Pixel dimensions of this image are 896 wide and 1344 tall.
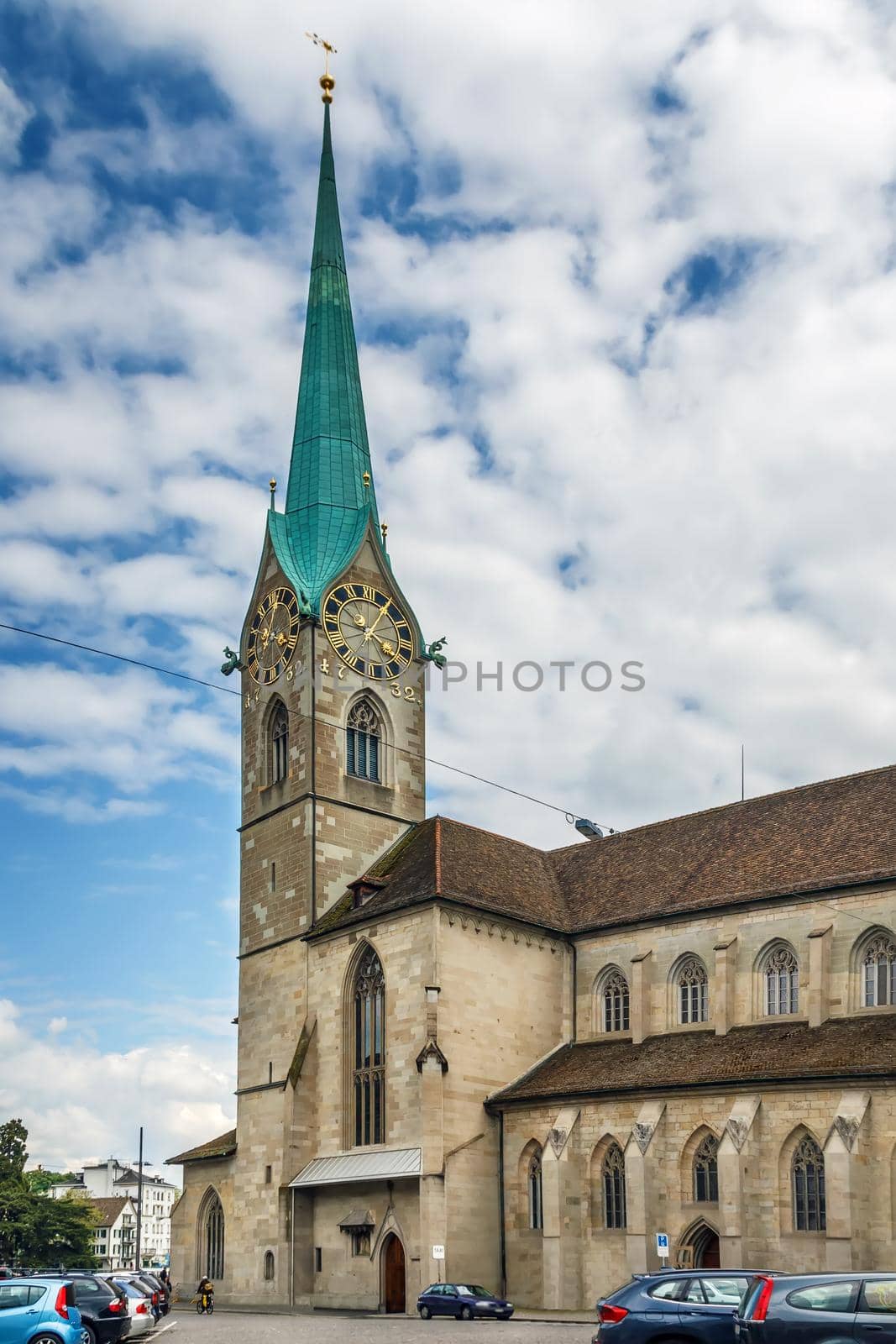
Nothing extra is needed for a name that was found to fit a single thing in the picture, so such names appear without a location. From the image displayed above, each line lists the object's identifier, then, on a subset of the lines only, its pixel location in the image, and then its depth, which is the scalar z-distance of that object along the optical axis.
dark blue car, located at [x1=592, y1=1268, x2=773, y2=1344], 17.80
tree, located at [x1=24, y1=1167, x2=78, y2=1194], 106.00
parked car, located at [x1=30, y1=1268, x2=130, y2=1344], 24.20
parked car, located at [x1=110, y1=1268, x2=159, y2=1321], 33.81
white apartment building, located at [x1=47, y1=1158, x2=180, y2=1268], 175.43
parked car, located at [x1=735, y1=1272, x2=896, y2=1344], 15.41
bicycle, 40.44
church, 35.34
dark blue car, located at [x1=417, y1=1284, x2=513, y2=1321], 34.72
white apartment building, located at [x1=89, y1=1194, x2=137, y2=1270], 150.00
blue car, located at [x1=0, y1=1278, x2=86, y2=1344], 20.97
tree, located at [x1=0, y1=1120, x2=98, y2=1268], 85.75
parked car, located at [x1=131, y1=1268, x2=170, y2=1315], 38.07
